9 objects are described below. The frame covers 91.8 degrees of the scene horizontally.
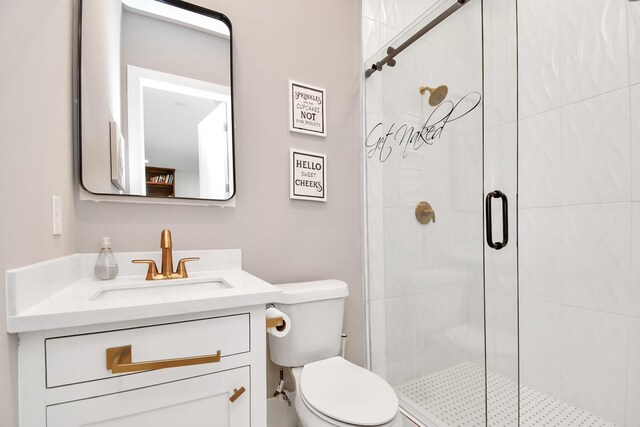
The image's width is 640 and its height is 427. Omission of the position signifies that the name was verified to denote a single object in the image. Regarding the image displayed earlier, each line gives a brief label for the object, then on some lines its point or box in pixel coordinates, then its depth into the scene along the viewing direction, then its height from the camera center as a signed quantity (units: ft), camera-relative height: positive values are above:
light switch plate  2.82 +0.03
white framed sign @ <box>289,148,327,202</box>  4.99 +0.61
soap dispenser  3.53 -0.56
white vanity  2.07 -1.06
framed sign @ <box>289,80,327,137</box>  5.01 +1.72
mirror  3.67 +1.49
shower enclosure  3.55 -0.05
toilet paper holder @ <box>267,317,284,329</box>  3.09 -1.08
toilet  3.20 -2.05
